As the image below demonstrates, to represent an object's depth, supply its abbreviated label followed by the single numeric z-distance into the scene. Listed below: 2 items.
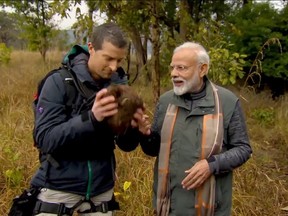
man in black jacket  2.07
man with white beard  2.42
